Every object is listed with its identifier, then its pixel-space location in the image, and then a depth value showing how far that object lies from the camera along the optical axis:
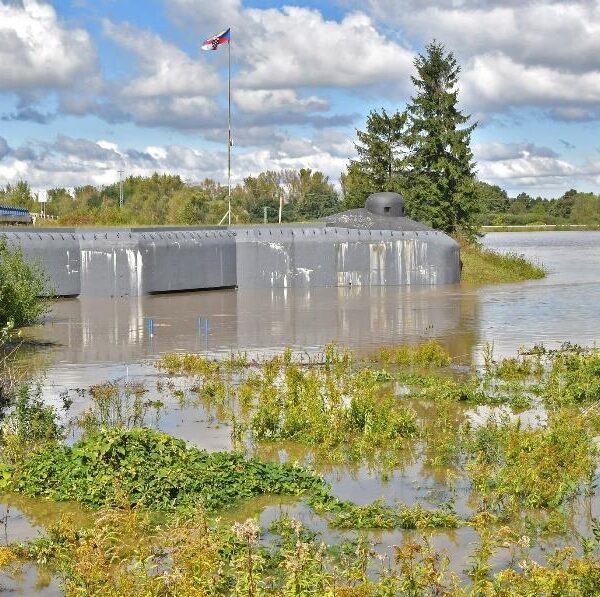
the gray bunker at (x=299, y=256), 34.44
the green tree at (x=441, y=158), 44.88
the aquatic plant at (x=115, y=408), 12.31
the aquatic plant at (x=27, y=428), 10.91
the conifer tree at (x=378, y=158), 47.69
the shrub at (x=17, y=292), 19.42
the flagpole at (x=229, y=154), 40.25
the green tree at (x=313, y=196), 80.12
